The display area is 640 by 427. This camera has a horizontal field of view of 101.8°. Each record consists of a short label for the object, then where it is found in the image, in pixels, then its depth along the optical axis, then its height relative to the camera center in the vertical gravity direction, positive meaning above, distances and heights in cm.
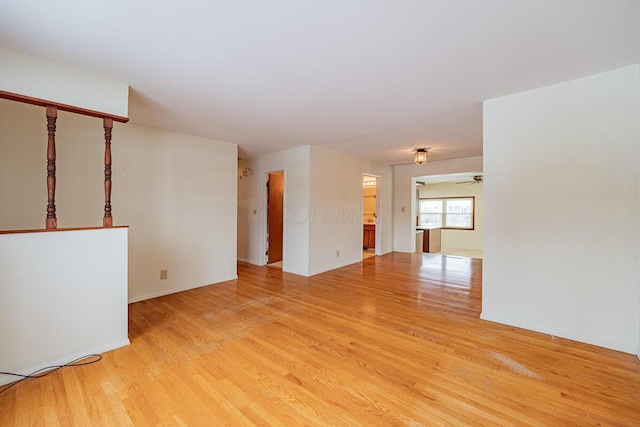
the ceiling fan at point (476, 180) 775 +109
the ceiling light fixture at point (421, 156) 480 +106
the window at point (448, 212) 929 +6
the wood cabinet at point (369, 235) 768 -67
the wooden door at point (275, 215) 565 -6
